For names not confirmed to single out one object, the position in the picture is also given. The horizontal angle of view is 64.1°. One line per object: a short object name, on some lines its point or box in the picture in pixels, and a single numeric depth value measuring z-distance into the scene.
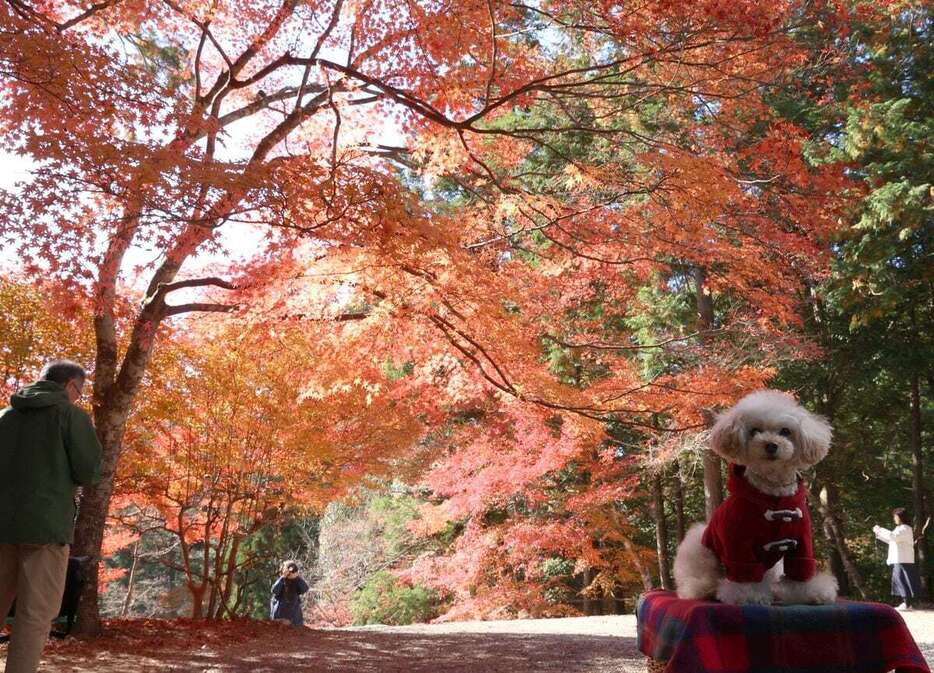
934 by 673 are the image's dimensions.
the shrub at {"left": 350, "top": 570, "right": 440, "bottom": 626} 17.55
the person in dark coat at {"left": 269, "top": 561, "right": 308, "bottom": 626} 10.44
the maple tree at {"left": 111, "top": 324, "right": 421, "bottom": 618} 9.02
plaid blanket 2.11
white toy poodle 2.23
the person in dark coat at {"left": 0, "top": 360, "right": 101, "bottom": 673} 3.36
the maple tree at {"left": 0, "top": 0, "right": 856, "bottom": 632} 5.23
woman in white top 10.36
